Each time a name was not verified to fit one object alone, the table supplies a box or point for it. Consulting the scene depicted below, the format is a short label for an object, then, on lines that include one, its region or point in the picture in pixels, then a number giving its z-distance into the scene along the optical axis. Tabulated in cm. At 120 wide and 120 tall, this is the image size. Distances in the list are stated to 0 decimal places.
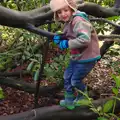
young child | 248
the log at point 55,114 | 296
